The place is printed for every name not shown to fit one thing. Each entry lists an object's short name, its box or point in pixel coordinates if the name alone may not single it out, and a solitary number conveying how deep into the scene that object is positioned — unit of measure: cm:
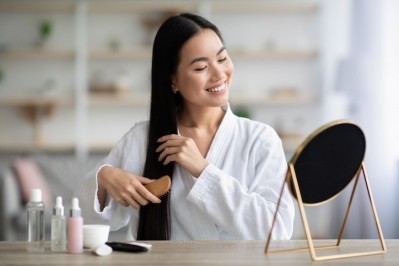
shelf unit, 660
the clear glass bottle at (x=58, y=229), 159
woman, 191
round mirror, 153
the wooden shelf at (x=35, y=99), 657
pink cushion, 528
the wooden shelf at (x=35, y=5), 662
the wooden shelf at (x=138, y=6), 662
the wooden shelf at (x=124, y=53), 659
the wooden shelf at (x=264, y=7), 662
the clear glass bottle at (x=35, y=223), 159
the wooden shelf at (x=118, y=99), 659
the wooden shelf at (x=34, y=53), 656
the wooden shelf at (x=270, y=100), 661
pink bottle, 156
